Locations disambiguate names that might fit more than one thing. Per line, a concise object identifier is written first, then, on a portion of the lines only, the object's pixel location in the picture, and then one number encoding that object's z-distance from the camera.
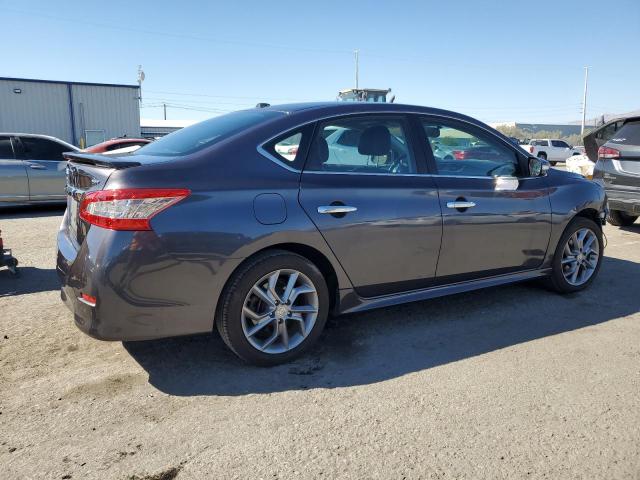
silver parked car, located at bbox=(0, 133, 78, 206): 9.28
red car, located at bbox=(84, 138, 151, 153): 10.98
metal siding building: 23.66
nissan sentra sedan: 2.86
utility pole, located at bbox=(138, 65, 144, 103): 30.71
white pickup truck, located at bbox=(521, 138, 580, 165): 35.22
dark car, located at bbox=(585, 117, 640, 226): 7.35
